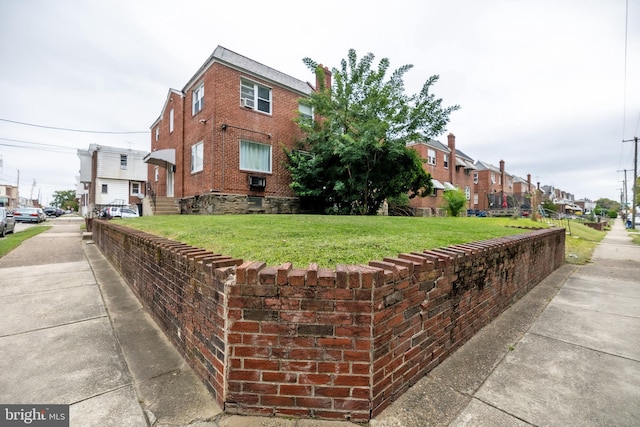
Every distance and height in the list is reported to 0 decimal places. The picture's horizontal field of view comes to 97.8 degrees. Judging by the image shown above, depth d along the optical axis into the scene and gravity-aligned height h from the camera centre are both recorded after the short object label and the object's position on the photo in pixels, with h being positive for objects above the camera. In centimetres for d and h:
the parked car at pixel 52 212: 4650 -22
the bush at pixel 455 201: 1809 +73
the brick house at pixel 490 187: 3375 +342
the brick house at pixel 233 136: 1227 +364
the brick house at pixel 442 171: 2370 +414
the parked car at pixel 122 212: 1925 -8
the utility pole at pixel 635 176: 2623 +343
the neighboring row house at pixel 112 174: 3094 +433
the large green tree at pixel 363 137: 1221 +334
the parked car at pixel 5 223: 1294 -62
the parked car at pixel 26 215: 2359 -37
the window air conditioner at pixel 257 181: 1286 +140
